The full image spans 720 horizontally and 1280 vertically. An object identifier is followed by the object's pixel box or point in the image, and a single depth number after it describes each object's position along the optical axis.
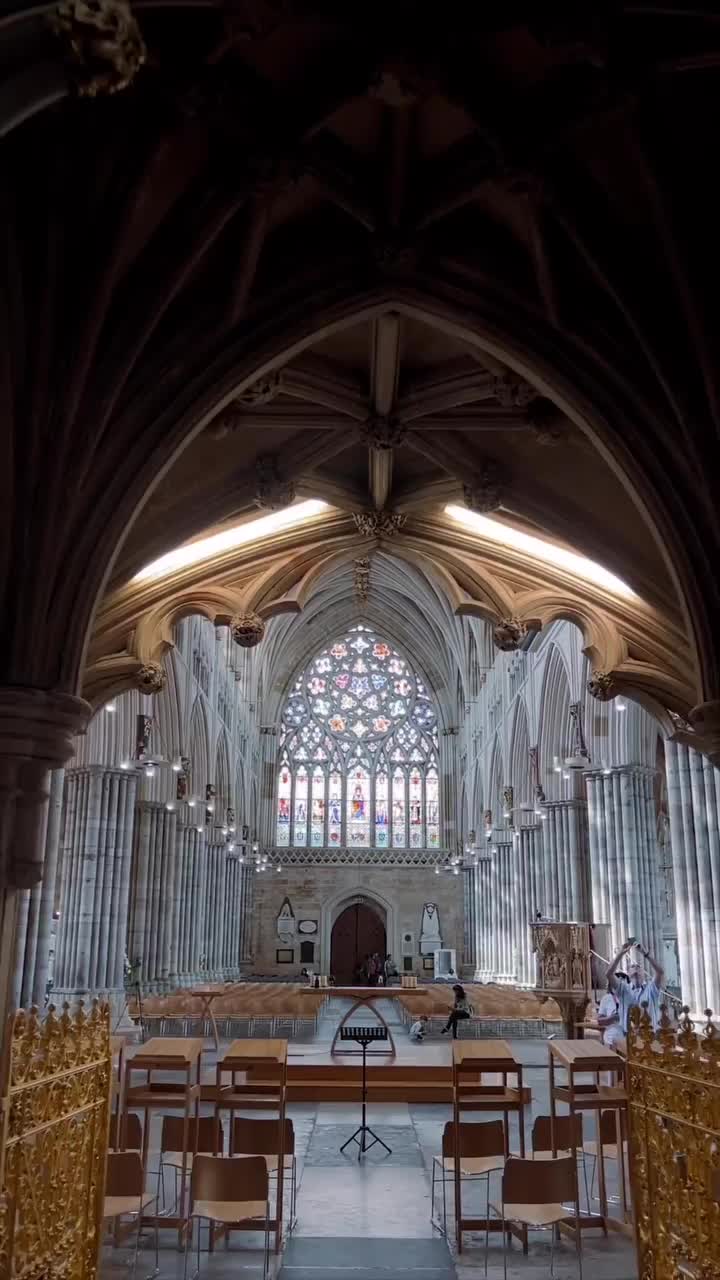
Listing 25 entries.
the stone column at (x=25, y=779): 5.71
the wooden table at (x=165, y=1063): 7.83
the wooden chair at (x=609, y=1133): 7.88
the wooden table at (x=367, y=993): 12.73
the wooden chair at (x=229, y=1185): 6.09
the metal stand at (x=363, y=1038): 9.86
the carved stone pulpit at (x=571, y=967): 16.28
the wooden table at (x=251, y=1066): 8.17
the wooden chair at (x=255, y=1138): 6.96
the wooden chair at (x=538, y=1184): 6.08
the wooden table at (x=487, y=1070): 7.91
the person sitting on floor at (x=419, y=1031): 18.55
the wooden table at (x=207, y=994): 12.17
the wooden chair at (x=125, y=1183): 6.50
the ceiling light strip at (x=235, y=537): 10.59
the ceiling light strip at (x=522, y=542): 10.68
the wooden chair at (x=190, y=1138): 7.64
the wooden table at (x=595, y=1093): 7.33
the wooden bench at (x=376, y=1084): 12.96
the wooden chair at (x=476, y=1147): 7.38
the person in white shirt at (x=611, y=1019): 11.91
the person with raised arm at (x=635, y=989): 12.23
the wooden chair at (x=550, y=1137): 7.84
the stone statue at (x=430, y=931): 39.97
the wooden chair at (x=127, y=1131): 7.71
